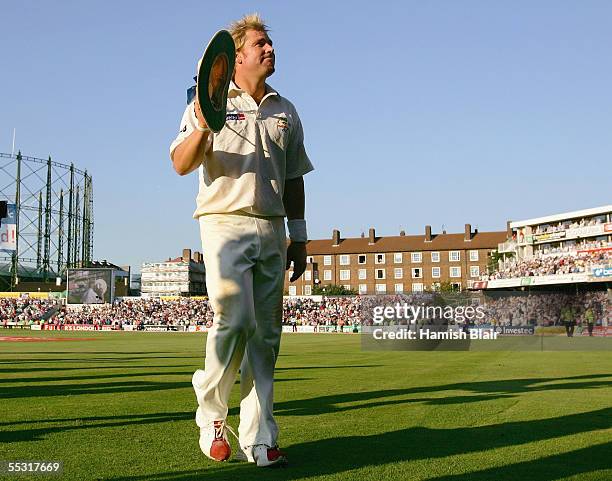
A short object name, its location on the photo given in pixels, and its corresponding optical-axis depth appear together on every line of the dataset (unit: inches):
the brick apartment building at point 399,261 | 4827.8
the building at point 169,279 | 5403.5
